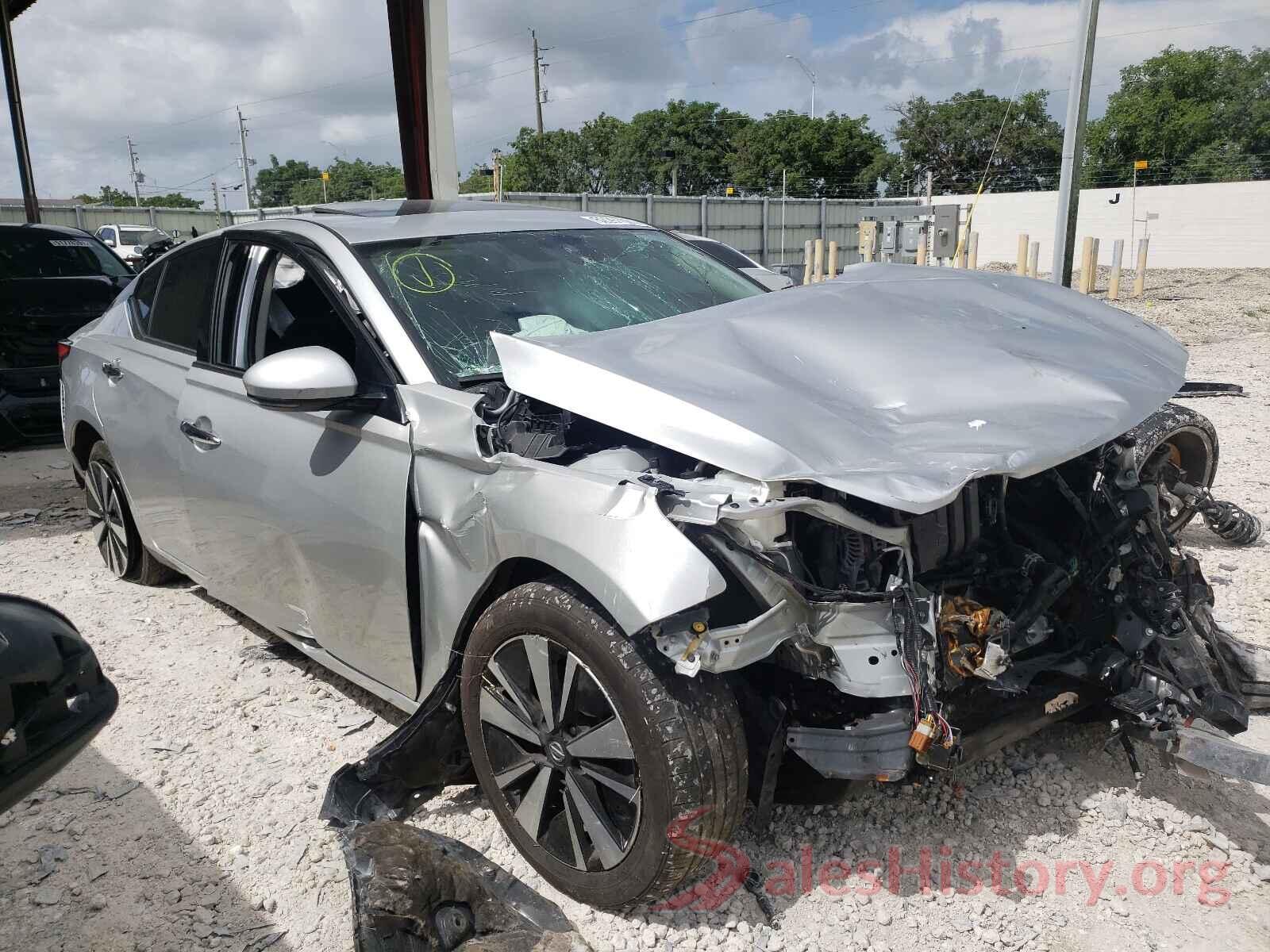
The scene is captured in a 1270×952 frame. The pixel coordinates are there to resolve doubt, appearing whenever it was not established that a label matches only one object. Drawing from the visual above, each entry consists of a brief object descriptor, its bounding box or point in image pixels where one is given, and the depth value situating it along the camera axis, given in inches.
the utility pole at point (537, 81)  2230.6
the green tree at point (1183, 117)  2119.8
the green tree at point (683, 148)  2672.2
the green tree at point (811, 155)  2502.5
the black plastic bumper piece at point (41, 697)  60.5
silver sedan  82.1
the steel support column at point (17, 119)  606.9
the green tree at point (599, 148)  2568.9
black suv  304.7
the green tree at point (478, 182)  2177.9
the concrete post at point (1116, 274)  731.4
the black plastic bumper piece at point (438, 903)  85.2
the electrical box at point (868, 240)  741.1
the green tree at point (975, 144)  1846.7
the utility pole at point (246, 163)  2527.6
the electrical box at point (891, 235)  534.6
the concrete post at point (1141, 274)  762.7
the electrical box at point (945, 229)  516.7
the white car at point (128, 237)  1064.8
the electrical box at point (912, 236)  520.1
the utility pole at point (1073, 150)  426.6
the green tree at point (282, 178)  4025.6
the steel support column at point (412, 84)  373.4
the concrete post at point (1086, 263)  748.6
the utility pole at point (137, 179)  3280.0
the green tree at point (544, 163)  2432.3
